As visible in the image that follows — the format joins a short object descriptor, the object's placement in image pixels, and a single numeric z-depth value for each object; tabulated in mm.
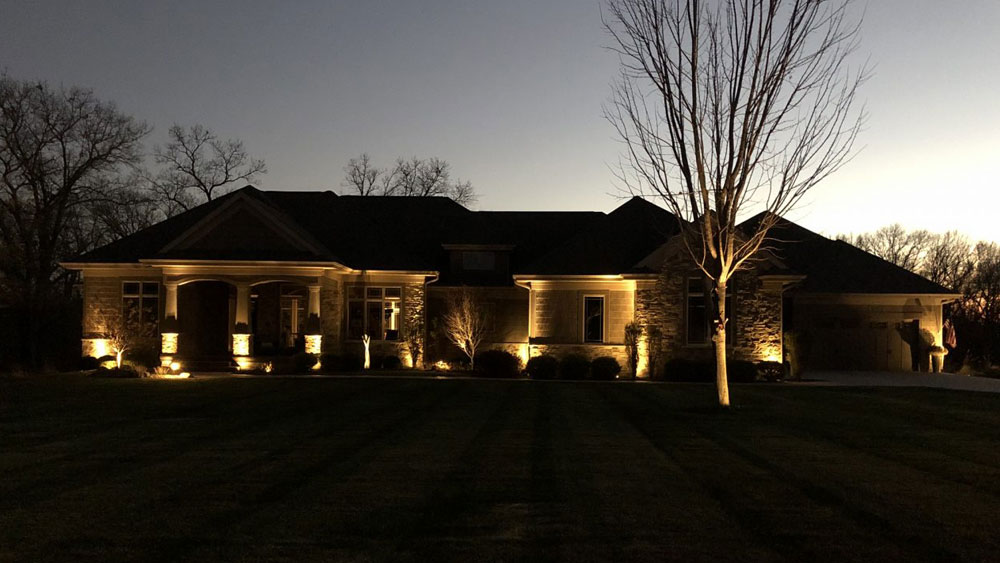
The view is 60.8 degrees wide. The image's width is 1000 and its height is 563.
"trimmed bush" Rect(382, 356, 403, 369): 28703
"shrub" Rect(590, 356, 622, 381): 26234
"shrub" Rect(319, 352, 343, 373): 27328
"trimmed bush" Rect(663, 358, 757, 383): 25172
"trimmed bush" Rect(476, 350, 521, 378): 27058
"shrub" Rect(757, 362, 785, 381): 25578
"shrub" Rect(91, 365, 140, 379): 25438
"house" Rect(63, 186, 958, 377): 26672
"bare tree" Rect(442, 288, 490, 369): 28156
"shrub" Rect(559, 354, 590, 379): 26562
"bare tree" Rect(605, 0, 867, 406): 14984
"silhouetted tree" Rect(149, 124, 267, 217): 49281
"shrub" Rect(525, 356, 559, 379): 26625
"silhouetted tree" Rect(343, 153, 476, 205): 54938
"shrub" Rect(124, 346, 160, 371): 27469
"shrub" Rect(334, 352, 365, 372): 27578
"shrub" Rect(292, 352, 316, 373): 26609
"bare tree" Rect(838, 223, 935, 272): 67688
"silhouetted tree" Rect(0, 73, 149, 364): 33719
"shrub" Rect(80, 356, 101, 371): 28297
